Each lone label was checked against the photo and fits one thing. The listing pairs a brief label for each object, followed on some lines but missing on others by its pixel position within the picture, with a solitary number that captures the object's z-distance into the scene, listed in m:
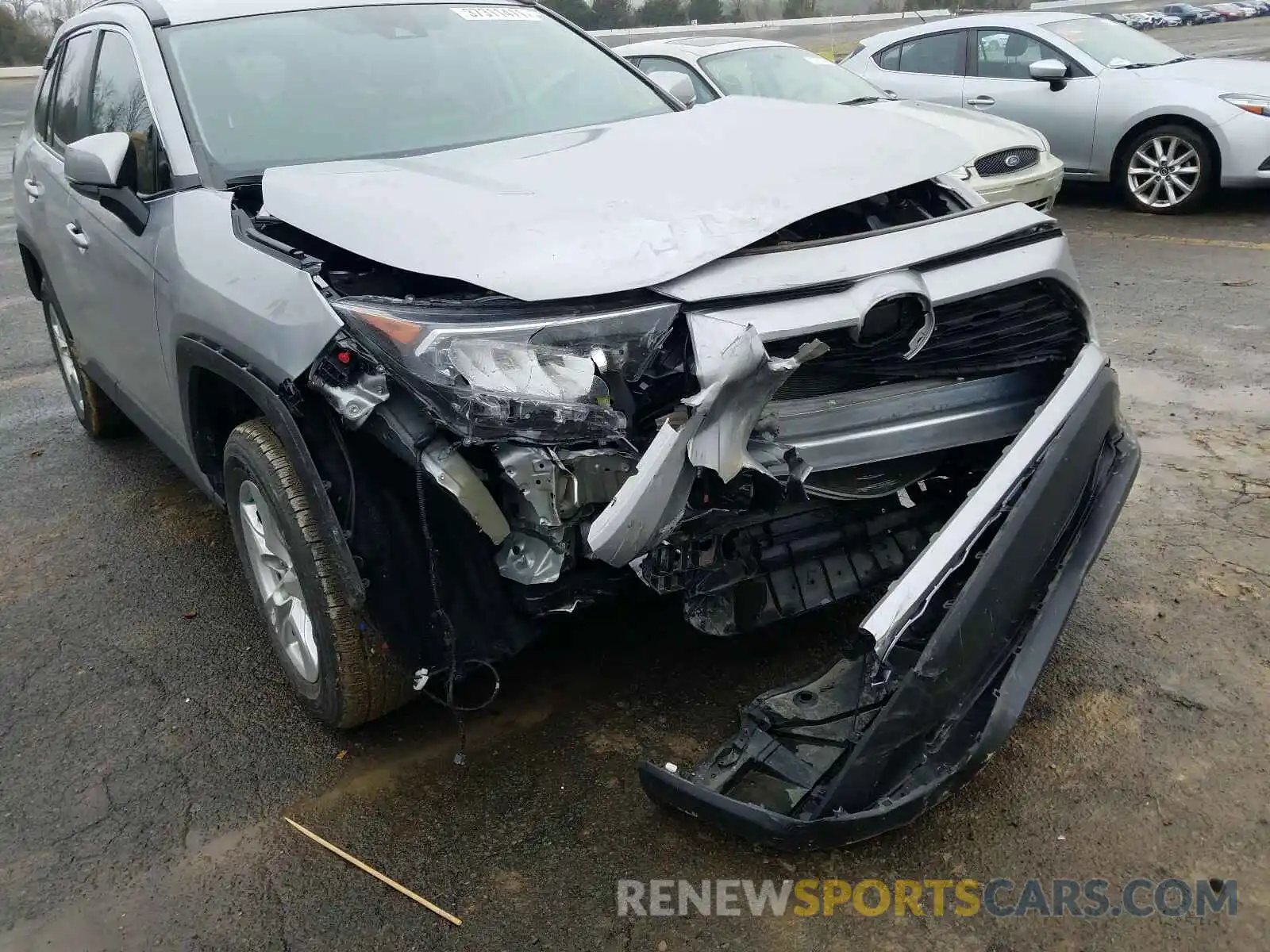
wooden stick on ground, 2.30
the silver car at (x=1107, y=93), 7.93
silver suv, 2.18
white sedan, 7.02
